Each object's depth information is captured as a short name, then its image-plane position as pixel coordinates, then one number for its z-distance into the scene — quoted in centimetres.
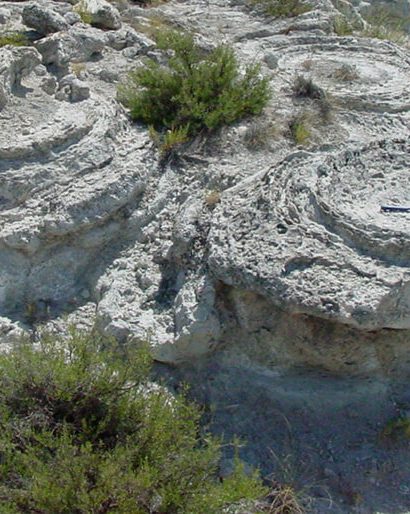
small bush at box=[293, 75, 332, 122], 764
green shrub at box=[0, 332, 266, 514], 408
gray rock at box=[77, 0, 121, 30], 936
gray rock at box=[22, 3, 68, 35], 850
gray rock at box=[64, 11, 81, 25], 888
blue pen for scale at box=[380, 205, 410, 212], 579
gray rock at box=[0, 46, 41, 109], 679
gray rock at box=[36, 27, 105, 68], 784
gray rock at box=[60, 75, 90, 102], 711
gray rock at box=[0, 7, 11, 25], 877
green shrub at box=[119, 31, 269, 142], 699
